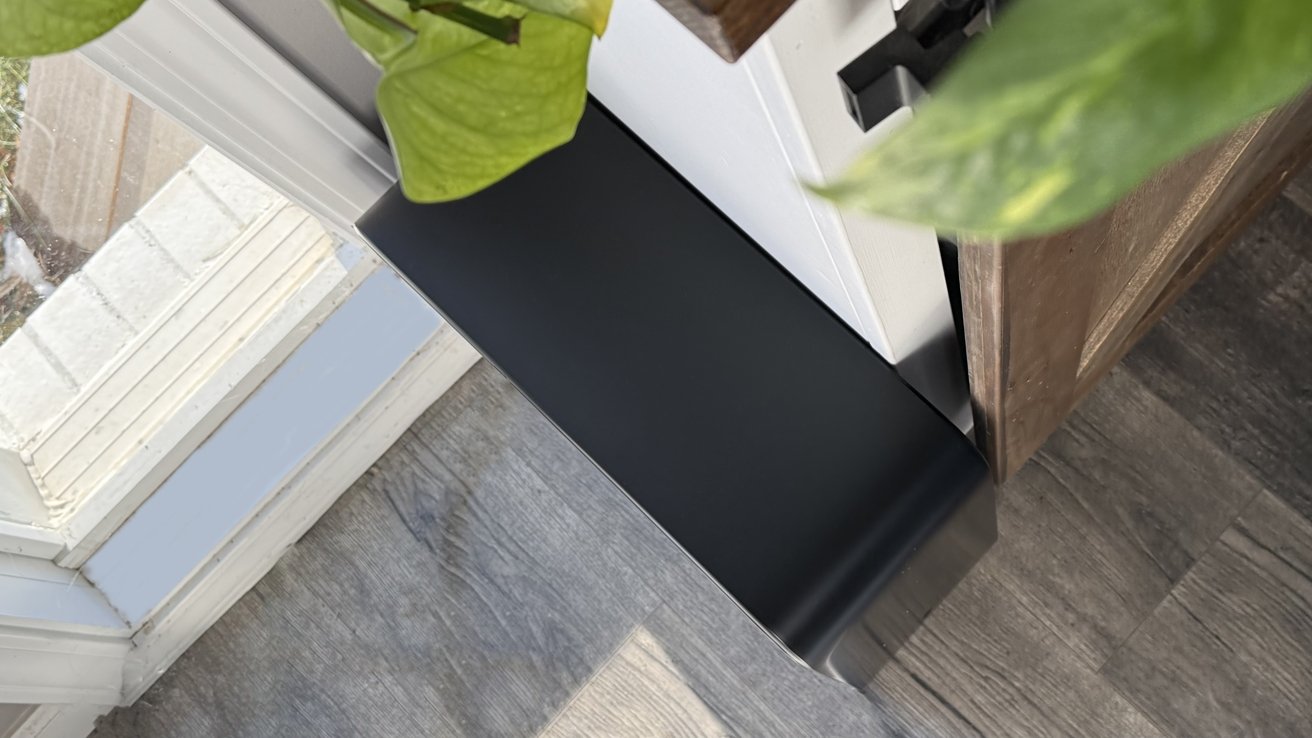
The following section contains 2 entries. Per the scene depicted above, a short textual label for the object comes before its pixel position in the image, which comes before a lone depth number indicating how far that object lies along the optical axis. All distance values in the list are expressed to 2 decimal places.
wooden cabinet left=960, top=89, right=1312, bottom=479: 0.44
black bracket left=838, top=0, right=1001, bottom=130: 0.32
